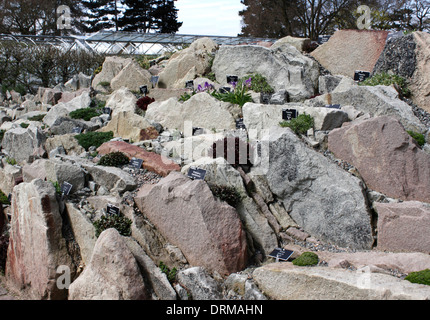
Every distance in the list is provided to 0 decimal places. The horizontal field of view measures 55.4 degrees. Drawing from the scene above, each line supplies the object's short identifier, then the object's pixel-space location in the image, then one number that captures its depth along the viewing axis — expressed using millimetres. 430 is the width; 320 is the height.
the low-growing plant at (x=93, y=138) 12680
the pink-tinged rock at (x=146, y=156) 9922
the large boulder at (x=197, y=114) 12508
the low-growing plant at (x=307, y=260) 7621
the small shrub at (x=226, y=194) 8534
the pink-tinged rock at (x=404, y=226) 8078
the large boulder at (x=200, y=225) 7906
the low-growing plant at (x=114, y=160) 10375
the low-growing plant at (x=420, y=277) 6453
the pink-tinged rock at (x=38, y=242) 8047
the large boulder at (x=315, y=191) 8969
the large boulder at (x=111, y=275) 6715
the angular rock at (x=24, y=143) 13719
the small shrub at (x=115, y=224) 8297
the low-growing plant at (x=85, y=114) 15945
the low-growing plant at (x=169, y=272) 7700
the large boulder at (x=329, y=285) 6039
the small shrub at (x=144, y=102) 15359
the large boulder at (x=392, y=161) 9273
